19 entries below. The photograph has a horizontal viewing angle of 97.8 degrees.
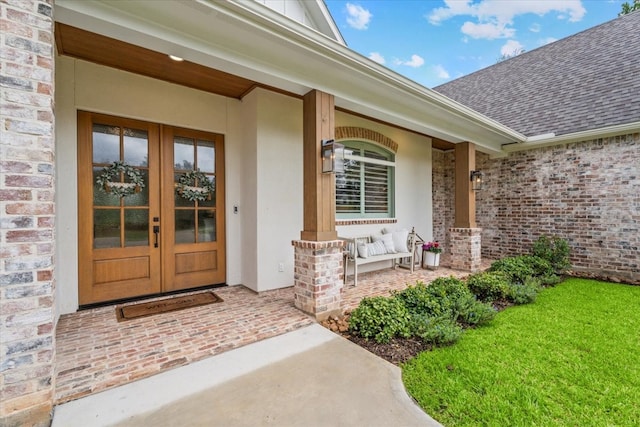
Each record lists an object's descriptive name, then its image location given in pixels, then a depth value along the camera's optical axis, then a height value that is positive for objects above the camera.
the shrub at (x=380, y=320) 3.00 -1.22
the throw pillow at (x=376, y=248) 5.38 -0.74
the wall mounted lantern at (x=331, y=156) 3.42 +0.68
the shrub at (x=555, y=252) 5.92 -0.92
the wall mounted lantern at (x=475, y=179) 6.18 +0.69
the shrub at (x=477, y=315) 3.46 -1.30
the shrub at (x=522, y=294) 4.23 -1.28
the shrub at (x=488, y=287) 4.32 -1.21
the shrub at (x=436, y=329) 2.91 -1.28
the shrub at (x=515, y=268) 5.16 -1.12
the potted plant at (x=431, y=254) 6.24 -0.99
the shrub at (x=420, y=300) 3.46 -1.17
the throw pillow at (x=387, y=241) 5.73 -0.63
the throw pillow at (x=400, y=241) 5.95 -0.65
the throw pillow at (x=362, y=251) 5.19 -0.75
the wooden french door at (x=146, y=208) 3.67 +0.06
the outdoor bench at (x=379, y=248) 5.05 -0.74
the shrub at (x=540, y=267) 5.61 -1.16
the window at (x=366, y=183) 5.71 +0.60
